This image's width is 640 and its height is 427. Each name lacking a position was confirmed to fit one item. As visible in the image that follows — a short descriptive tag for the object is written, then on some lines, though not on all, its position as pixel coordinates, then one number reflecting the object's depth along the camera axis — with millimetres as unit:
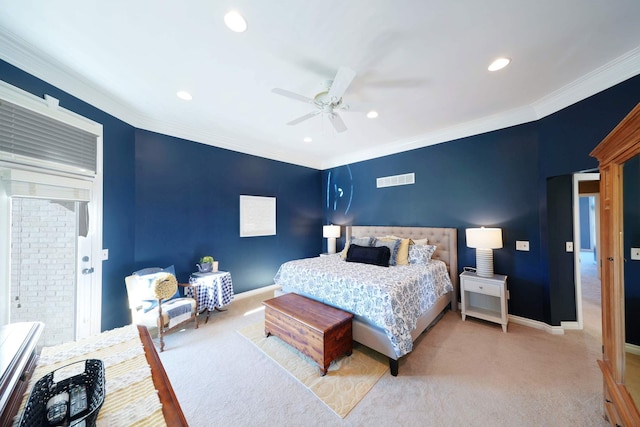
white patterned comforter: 2166
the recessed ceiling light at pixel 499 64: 2064
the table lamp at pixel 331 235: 5031
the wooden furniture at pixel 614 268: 1208
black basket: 666
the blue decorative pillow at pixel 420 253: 3340
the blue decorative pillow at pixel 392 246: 3398
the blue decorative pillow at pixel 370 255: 3286
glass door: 1873
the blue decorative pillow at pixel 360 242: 3789
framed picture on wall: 4234
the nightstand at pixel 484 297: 2844
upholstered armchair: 2561
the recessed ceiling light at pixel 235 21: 1566
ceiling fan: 1879
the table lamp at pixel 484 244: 2967
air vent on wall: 4160
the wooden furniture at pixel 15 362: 697
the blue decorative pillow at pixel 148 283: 2727
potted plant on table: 3500
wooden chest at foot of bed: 2123
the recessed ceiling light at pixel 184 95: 2541
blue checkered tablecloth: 3236
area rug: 1866
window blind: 1809
